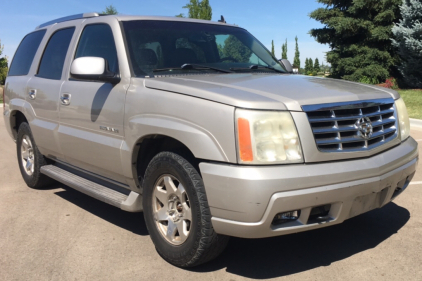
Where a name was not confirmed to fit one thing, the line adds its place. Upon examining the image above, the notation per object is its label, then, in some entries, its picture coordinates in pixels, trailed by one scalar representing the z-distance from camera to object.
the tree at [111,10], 40.22
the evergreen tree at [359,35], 21.34
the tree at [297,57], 85.12
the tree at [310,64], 81.62
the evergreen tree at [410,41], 18.16
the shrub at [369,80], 21.41
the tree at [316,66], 81.91
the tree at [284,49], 83.59
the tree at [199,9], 32.81
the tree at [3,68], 27.25
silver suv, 2.99
